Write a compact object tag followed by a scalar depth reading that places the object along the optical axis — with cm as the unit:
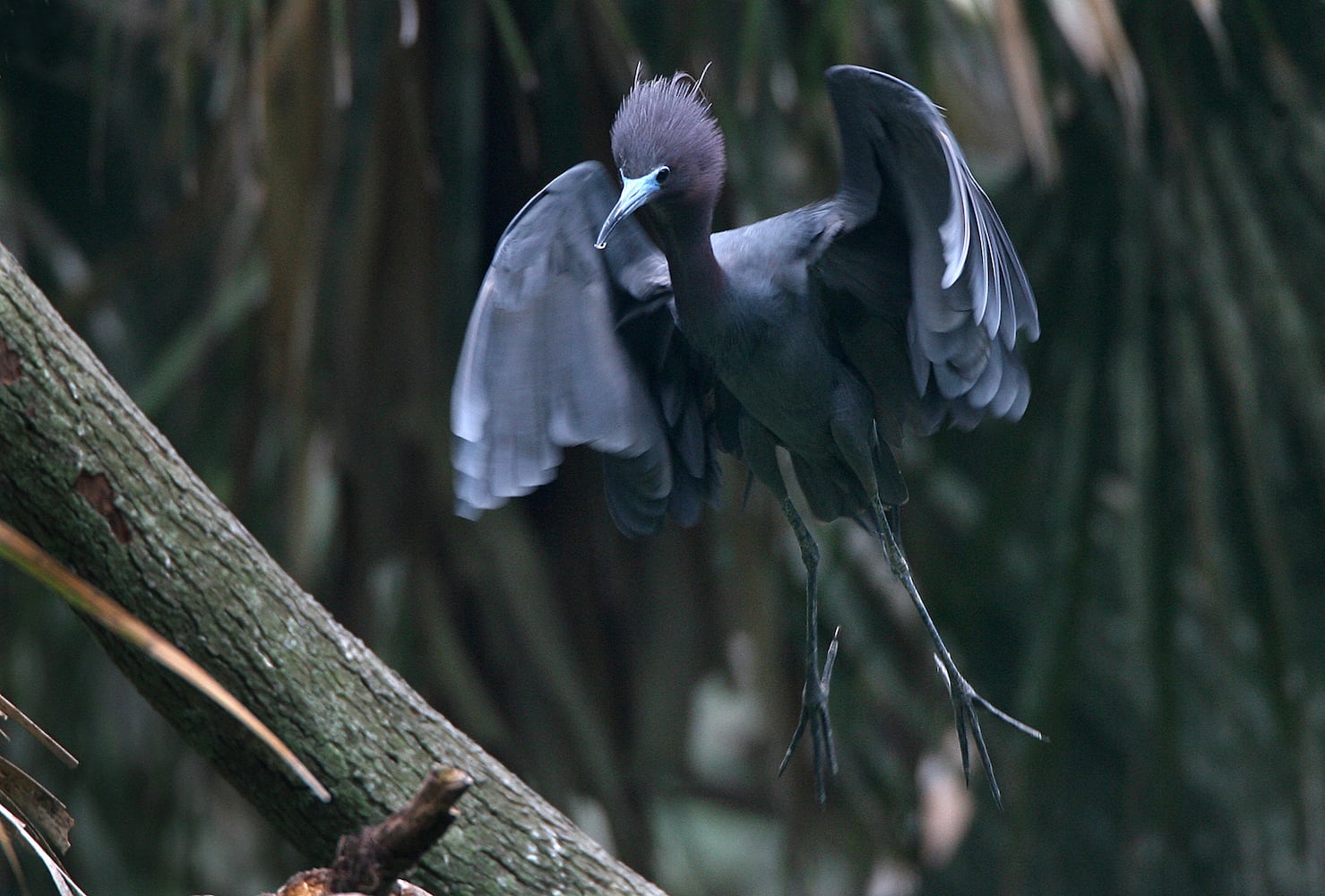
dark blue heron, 1306
